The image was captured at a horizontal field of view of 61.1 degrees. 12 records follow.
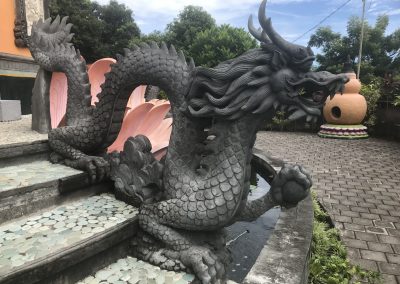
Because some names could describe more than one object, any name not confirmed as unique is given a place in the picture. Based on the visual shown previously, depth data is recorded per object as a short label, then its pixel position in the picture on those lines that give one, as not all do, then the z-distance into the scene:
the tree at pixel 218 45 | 18.58
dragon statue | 1.56
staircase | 1.45
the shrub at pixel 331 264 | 2.35
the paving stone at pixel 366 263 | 2.85
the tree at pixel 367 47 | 20.28
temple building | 6.13
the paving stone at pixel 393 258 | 2.93
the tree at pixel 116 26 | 25.58
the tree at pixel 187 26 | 23.69
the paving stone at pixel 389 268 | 2.77
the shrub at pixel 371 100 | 11.40
